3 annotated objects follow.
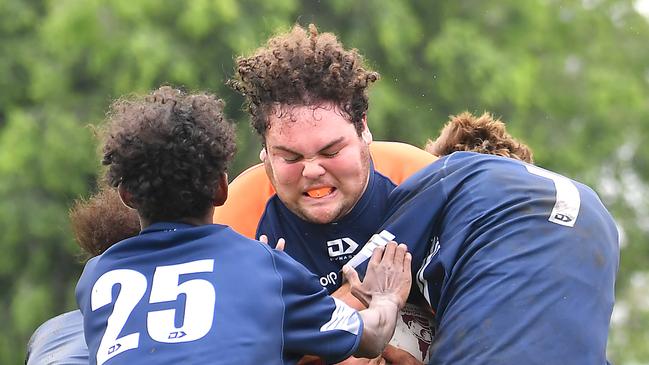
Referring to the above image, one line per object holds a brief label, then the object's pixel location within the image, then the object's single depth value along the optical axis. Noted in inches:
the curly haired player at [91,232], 425.7
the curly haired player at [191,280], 299.7
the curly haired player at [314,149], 360.2
